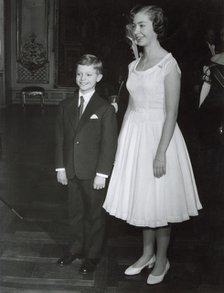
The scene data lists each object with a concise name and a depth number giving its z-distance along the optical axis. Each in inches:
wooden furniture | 285.3
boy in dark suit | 75.4
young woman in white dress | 69.1
